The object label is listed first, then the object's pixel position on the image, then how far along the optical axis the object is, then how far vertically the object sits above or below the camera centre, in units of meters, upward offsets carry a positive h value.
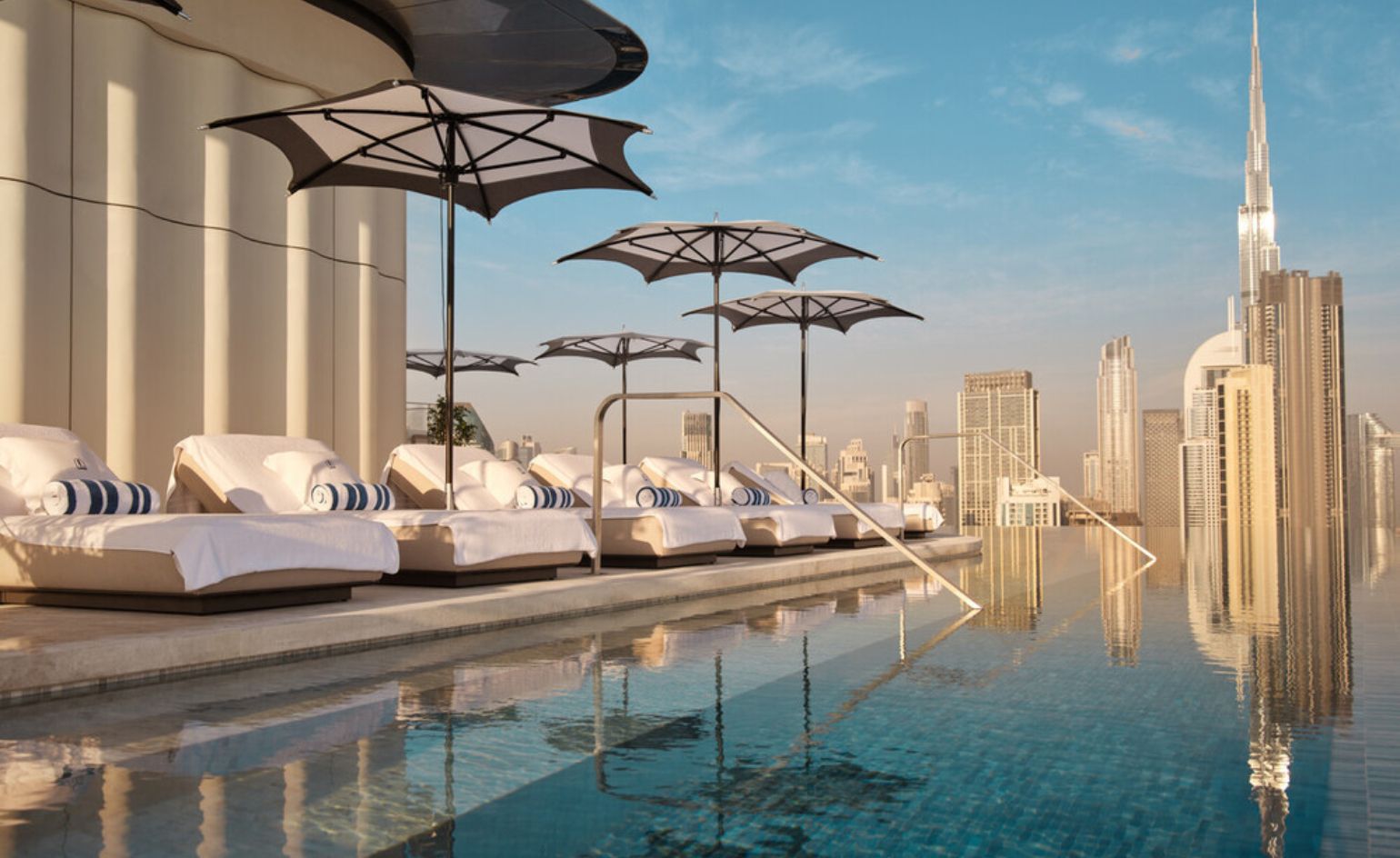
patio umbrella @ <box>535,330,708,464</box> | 15.85 +1.61
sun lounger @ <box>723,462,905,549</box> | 11.27 -0.46
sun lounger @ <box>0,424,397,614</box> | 4.88 -0.40
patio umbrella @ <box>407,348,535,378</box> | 17.03 +1.53
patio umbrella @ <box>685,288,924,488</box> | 12.92 +1.79
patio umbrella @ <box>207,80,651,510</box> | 6.97 +2.09
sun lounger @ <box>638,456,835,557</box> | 9.67 -0.51
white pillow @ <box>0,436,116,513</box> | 6.06 +0.02
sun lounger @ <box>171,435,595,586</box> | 6.36 -0.32
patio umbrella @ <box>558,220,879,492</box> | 10.66 +2.07
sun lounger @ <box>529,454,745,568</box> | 7.96 -0.47
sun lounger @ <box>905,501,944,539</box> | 13.43 -0.59
